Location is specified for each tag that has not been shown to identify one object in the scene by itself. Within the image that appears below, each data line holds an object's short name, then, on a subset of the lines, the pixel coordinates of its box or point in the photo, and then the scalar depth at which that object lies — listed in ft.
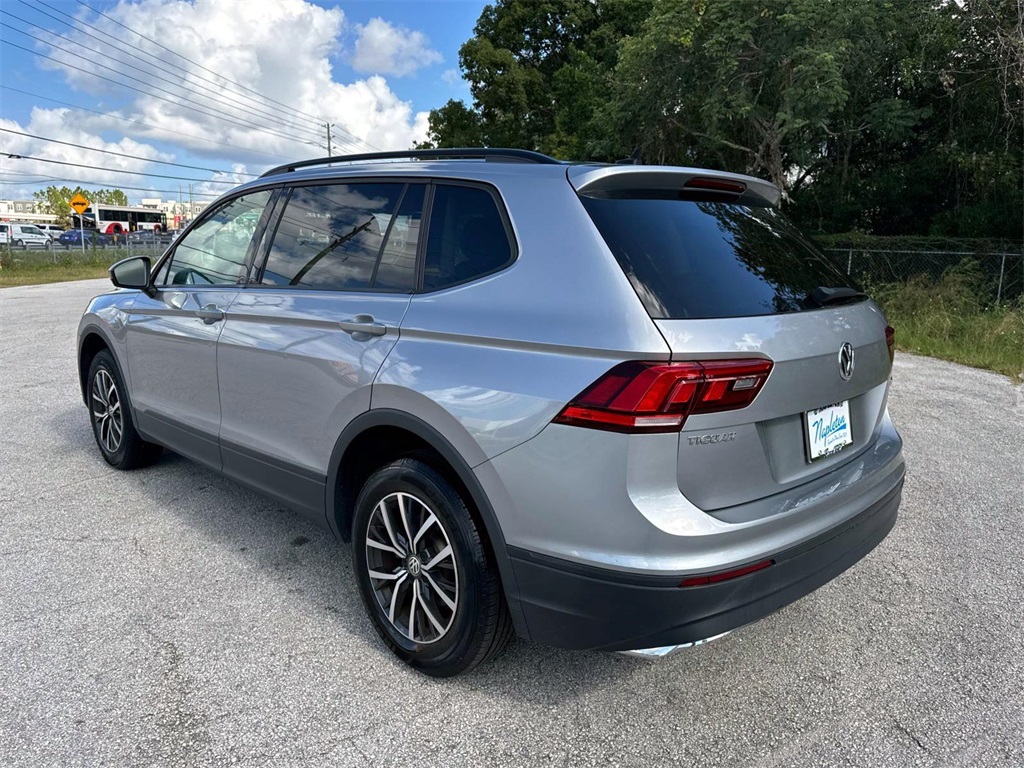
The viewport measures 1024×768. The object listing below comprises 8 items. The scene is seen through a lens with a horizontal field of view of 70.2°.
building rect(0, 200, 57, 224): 416.46
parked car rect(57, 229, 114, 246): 183.47
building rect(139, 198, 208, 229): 405.35
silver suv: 6.67
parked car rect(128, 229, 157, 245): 166.32
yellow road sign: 113.09
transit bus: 245.24
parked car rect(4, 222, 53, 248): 175.47
